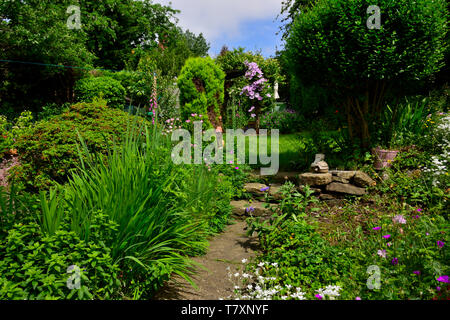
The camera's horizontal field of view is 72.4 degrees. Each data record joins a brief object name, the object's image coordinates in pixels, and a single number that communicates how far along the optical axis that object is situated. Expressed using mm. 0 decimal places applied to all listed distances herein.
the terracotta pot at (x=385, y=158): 4906
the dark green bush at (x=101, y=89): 12328
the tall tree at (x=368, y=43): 4371
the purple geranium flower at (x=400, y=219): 2872
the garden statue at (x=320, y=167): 4783
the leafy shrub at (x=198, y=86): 7273
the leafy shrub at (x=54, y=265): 1880
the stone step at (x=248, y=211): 4325
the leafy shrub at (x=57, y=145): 3902
